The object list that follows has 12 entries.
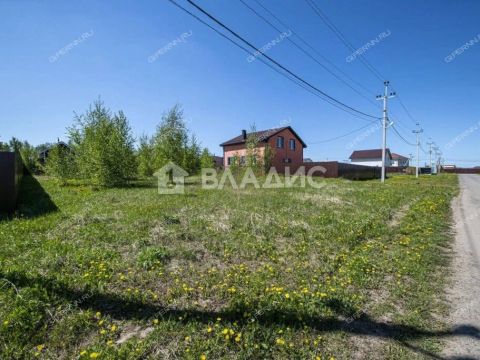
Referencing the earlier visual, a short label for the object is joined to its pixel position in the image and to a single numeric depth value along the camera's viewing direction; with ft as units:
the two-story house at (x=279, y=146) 110.52
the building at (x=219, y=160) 212.33
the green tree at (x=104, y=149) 55.77
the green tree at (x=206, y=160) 93.69
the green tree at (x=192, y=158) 67.89
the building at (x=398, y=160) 298.15
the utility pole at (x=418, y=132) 158.85
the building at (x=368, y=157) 245.49
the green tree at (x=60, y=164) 59.52
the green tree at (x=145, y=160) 92.68
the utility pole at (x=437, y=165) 265.42
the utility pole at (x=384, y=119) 78.02
